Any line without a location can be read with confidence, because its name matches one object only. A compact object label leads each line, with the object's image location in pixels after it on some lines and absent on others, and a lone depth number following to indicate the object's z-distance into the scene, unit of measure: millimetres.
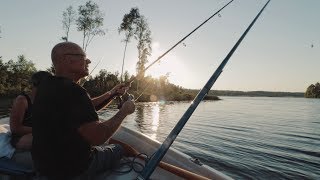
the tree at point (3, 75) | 31794
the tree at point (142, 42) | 31115
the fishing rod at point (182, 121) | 1457
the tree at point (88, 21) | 26896
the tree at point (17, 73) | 29578
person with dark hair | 2849
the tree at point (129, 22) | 29957
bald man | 1688
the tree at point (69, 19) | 26331
